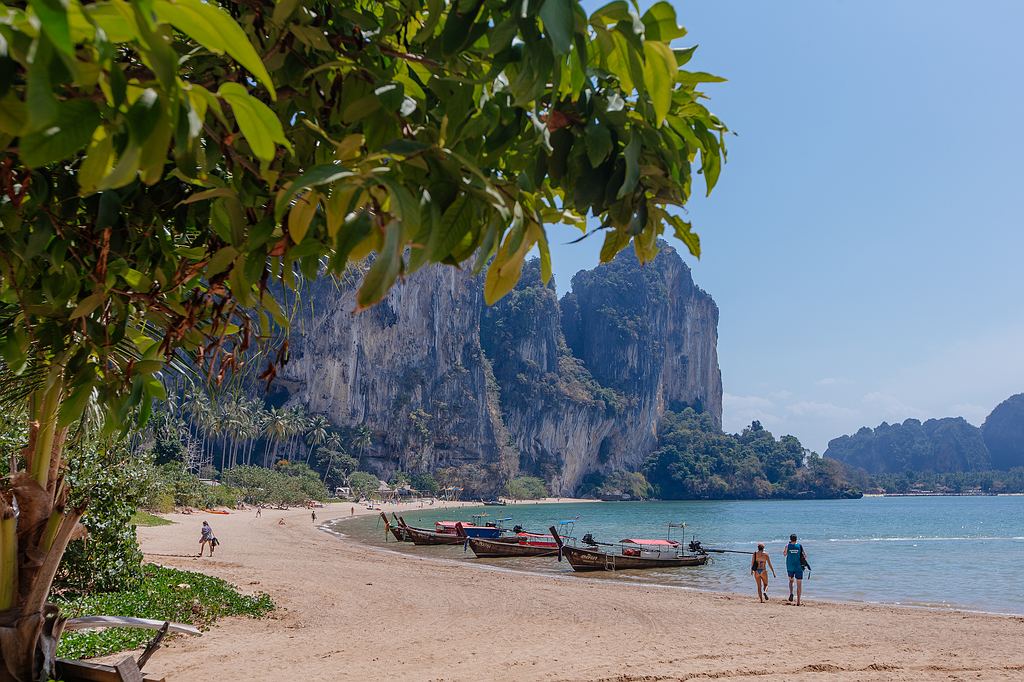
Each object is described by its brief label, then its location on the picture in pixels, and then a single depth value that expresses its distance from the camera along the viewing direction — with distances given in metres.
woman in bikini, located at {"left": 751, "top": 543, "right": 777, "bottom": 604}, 15.69
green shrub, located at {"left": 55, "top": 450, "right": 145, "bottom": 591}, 9.11
